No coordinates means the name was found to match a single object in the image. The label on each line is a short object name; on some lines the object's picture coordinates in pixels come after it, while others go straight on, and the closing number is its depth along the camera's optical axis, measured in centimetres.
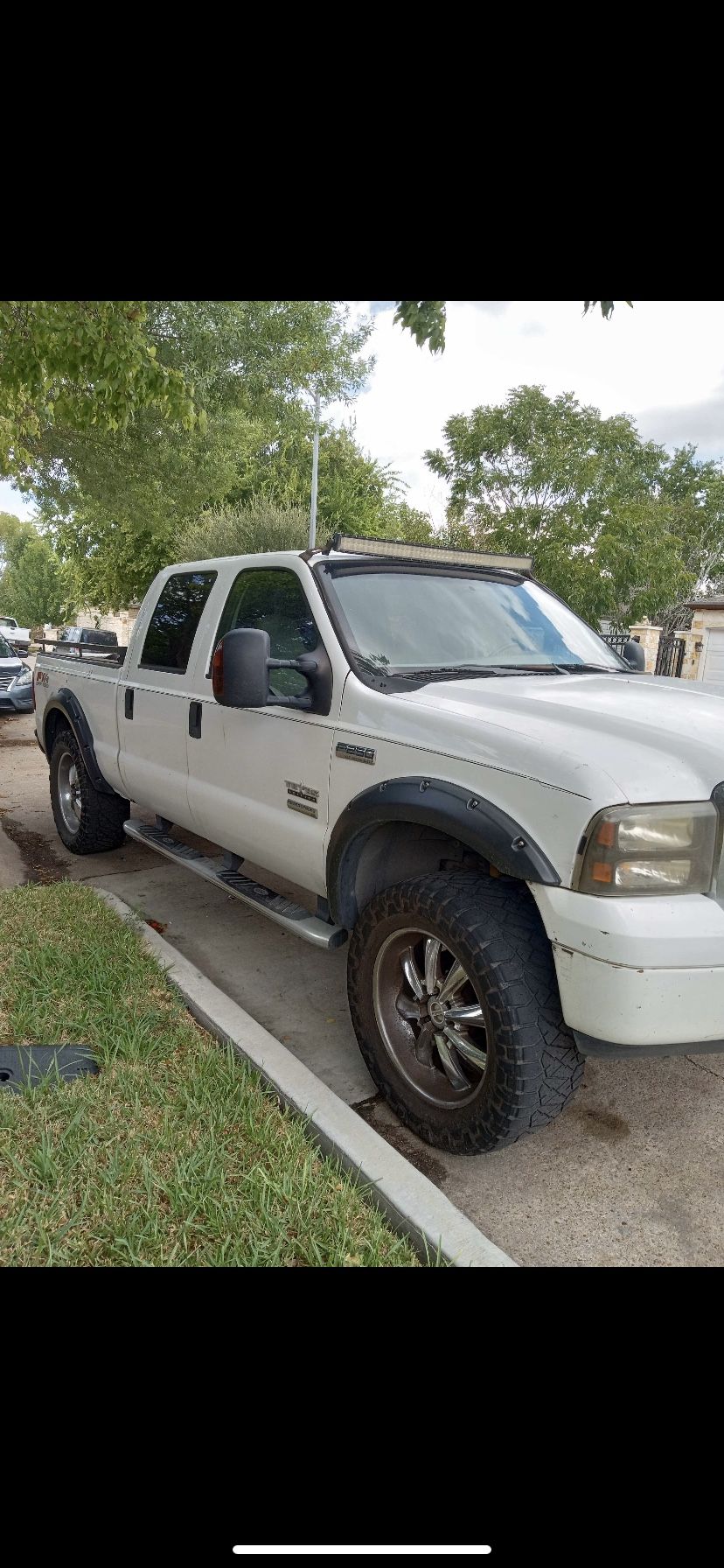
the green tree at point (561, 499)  1572
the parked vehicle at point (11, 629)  2489
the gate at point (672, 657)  2300
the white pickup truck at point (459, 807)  224
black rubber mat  291
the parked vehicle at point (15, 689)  1411
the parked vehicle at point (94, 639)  673
